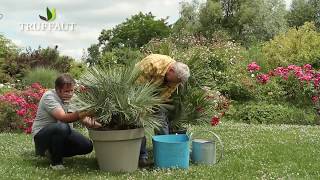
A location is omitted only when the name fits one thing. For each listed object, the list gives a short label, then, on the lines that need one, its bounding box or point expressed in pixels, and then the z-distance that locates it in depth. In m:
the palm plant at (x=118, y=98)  5.80
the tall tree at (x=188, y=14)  41.50
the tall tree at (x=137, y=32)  51.72
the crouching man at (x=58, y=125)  5.95
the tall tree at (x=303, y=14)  49.44
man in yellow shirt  6.15
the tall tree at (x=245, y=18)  38.00
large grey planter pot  5.85
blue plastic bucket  6.07
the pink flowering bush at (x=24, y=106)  10.27
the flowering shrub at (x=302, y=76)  13.66
